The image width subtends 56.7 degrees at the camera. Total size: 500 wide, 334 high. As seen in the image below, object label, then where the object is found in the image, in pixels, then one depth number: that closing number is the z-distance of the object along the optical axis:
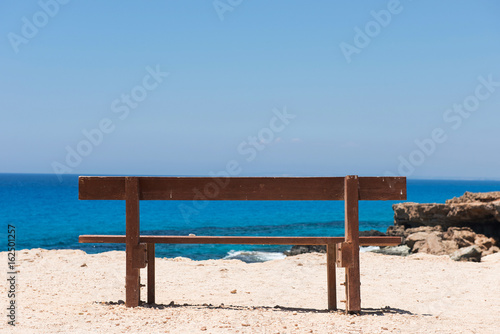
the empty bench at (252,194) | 5.80
